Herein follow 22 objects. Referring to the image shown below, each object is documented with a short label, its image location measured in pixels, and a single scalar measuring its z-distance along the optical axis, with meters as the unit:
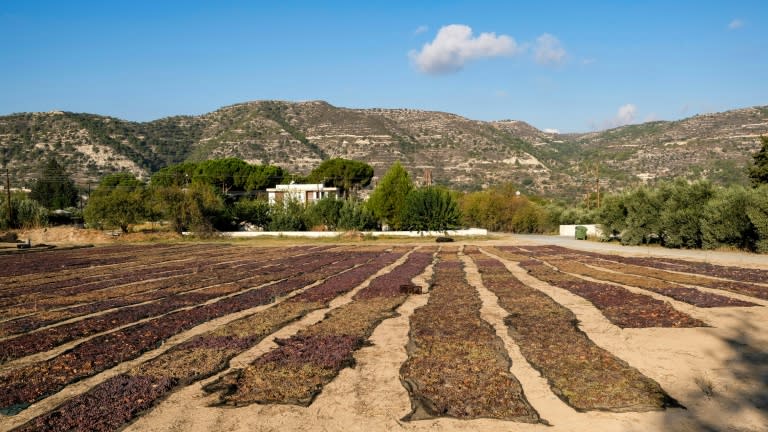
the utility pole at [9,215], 86.59
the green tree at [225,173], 119.73
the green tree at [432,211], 88.12
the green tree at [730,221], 45.00
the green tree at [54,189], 126.88
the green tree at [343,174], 125.31
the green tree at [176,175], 114.75
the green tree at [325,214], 92.94
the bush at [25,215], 87.19
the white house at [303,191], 116.56
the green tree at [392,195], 96.94
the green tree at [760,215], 42.28
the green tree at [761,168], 61.66
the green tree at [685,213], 50.75
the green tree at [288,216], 91.38
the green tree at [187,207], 83.88
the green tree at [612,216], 63.22
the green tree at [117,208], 82.50
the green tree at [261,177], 125.94
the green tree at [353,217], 91.19
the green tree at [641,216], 56.88
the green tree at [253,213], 95.56
